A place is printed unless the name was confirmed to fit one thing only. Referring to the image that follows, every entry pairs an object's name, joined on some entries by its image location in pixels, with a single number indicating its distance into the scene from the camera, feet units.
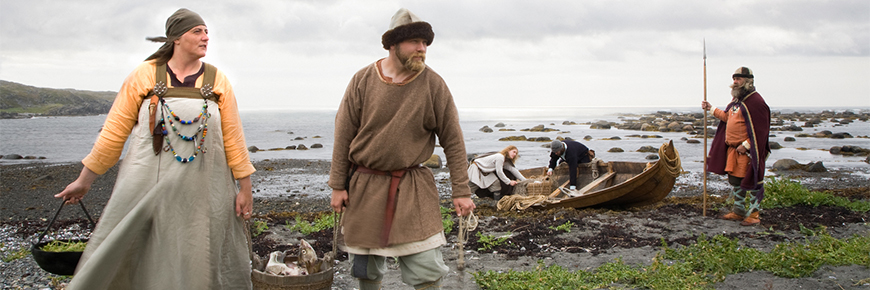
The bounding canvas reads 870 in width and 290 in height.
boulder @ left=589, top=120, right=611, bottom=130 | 170.47
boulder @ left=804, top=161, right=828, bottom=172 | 58.08
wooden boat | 30.04
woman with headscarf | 11.01
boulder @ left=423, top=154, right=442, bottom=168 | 61.77
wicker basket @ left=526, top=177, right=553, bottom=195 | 35.14
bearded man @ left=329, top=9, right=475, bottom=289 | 11.60
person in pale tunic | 36.29
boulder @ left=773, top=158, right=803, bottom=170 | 60.85
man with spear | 24.73
